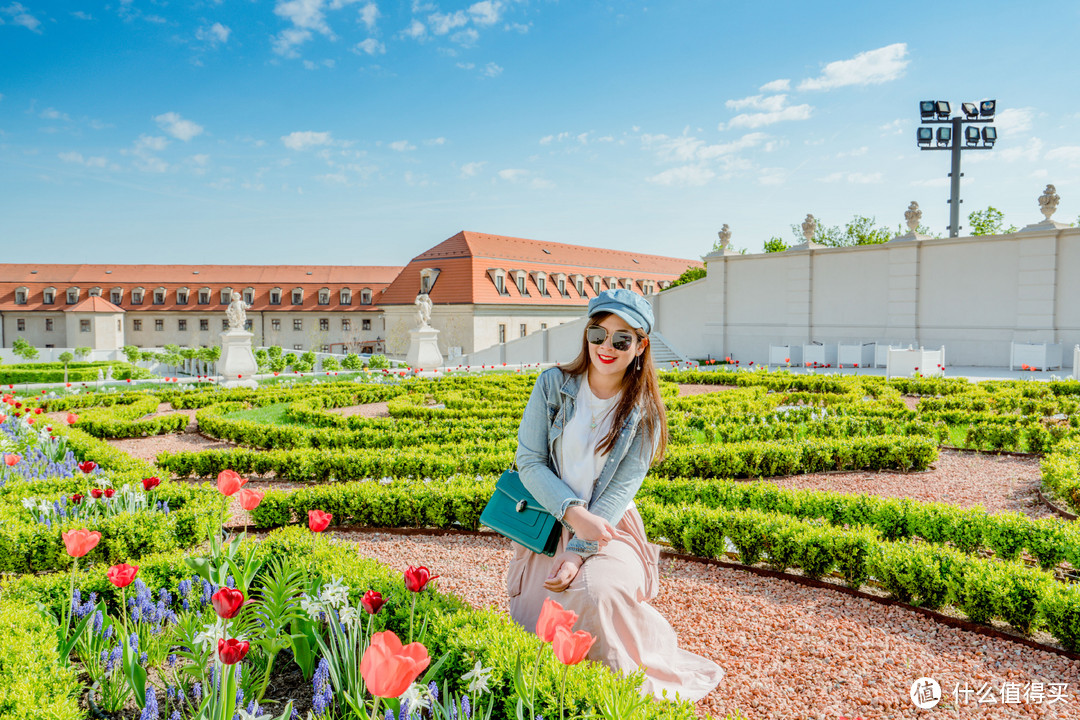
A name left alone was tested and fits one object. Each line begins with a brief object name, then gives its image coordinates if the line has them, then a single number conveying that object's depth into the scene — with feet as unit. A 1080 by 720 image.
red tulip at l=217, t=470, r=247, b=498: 10.50
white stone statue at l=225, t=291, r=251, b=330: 62.18
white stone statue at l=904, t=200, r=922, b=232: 71.72
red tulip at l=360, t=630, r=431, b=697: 5.00
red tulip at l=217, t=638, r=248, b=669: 6.52
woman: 9.77
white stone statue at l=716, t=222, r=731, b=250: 84.69
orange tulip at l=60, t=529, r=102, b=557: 9.02
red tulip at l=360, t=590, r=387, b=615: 7.65
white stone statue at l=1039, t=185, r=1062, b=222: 62.90
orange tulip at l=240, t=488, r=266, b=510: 9.91
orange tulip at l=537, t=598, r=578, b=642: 6.27
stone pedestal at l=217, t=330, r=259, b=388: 61.36
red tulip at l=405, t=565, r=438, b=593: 7.81
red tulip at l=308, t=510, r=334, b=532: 9.80
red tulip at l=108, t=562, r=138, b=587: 8.81
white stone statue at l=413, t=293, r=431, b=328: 73.00
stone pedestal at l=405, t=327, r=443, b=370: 72.38
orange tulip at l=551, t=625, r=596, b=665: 5.97
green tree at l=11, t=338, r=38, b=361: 113.70
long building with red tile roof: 135.95
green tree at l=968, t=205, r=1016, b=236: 163.00
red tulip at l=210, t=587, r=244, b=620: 7.02
